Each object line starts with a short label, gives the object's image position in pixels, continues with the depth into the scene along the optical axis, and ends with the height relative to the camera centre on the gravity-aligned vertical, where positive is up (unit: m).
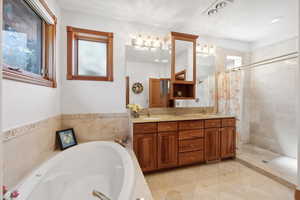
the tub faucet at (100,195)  1.00 -0.76
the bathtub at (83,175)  1.07 -0.78
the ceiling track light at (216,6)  1.82 +1.36
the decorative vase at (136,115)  2.26 -0.28
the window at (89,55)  2.11 +0.75
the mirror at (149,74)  2.37 +0.46
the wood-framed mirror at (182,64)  2.48 +0.69
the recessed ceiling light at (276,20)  2.21 +1.38
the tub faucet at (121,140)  2.06 -0.70
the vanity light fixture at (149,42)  2.40 +1.08
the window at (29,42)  1.08 +0.59
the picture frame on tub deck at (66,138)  1.87 -0.59
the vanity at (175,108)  2.04 -0.18
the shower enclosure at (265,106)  2.53 -0.14
